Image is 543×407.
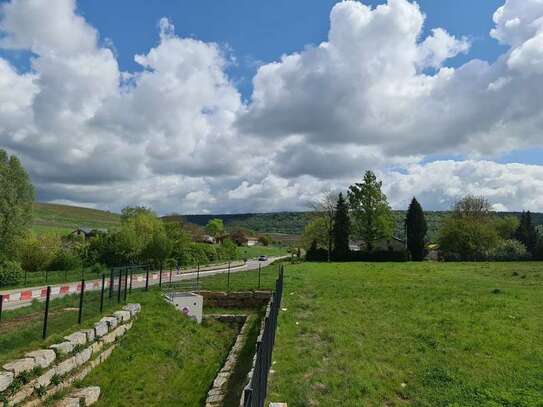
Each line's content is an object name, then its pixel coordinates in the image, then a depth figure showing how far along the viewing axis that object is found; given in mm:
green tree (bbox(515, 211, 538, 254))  81669
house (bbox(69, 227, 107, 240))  58506
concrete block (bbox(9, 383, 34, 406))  7355
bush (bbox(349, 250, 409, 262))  54906
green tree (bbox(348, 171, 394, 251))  56719
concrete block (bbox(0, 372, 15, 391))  7171
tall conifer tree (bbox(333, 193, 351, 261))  56875
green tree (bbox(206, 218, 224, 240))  119375
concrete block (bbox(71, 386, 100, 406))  8953
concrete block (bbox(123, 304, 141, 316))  15369
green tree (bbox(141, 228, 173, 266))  42688
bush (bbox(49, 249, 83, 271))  39062
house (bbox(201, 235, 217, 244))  98775
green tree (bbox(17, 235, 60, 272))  39781
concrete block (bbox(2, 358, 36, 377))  7762
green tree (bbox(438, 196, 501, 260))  59250
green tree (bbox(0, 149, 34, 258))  40253
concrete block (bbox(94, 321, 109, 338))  11845
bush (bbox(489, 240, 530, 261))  58031
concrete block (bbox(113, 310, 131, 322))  13845
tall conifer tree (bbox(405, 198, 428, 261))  59000
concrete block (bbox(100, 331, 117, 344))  12133
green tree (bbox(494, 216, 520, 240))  83125
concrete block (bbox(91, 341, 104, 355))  11242
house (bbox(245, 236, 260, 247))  142275
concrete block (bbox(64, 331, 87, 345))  10341
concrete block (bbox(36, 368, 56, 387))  8227
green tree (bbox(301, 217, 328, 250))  63641
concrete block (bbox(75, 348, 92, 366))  10167
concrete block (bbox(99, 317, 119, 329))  12831
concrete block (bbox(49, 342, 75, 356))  9421
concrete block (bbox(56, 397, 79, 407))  8412
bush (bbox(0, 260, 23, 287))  28969
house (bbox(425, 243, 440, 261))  80906
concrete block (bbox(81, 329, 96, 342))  11212
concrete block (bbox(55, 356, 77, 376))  9109
